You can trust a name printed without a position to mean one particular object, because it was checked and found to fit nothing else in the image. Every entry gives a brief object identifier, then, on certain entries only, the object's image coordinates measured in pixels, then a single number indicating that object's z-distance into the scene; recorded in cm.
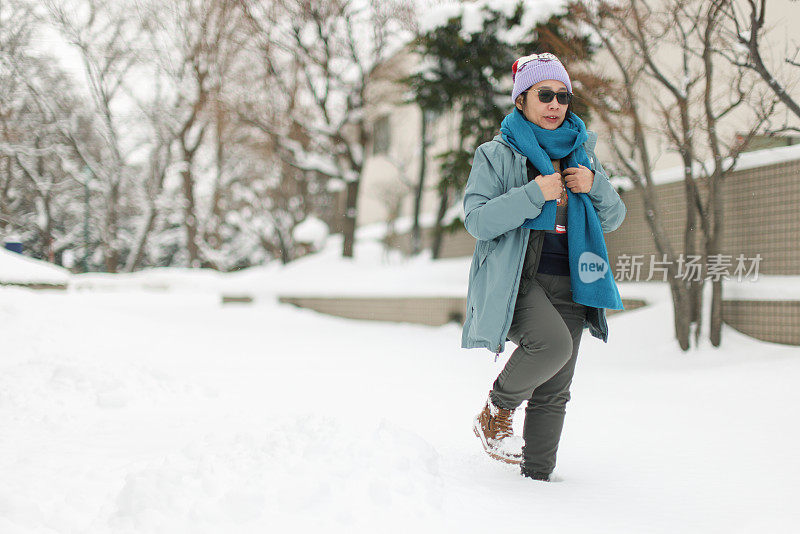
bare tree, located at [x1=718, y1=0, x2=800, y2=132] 517
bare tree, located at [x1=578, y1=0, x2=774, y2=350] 575
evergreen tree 927
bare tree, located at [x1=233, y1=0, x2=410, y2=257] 1422
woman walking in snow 255
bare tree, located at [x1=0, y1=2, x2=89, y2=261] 755
